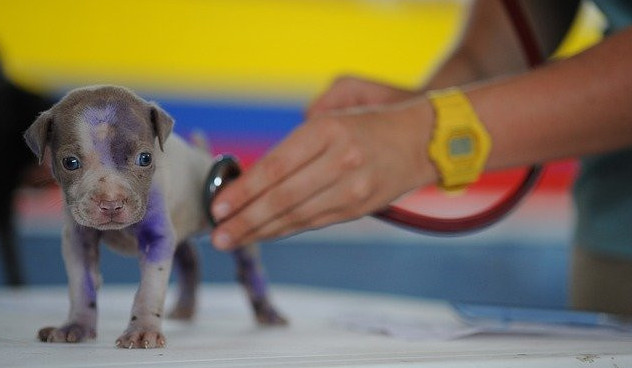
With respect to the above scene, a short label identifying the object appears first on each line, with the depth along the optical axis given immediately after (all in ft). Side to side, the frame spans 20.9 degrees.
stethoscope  3.69
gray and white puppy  3.23
